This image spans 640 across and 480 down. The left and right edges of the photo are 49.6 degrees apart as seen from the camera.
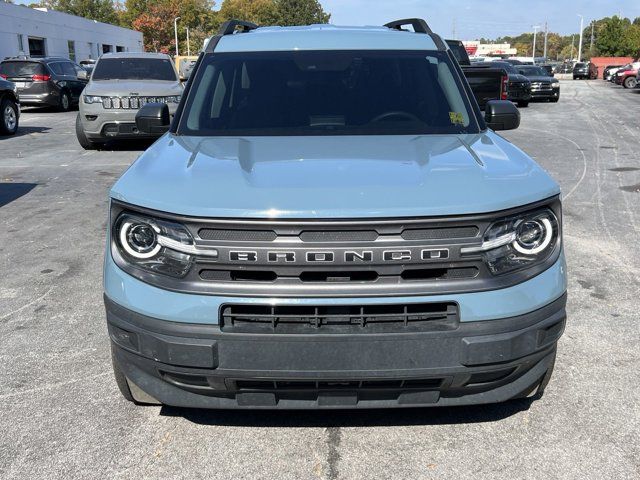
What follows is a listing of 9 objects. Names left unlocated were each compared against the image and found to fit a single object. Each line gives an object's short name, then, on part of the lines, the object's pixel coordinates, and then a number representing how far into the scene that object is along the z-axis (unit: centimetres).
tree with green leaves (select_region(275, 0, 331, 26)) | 9844
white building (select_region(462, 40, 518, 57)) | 12080
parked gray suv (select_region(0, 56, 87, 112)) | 2128
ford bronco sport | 255
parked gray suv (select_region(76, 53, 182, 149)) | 1208
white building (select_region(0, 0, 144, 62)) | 4550
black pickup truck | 1229
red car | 3909
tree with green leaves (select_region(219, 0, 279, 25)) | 10356
